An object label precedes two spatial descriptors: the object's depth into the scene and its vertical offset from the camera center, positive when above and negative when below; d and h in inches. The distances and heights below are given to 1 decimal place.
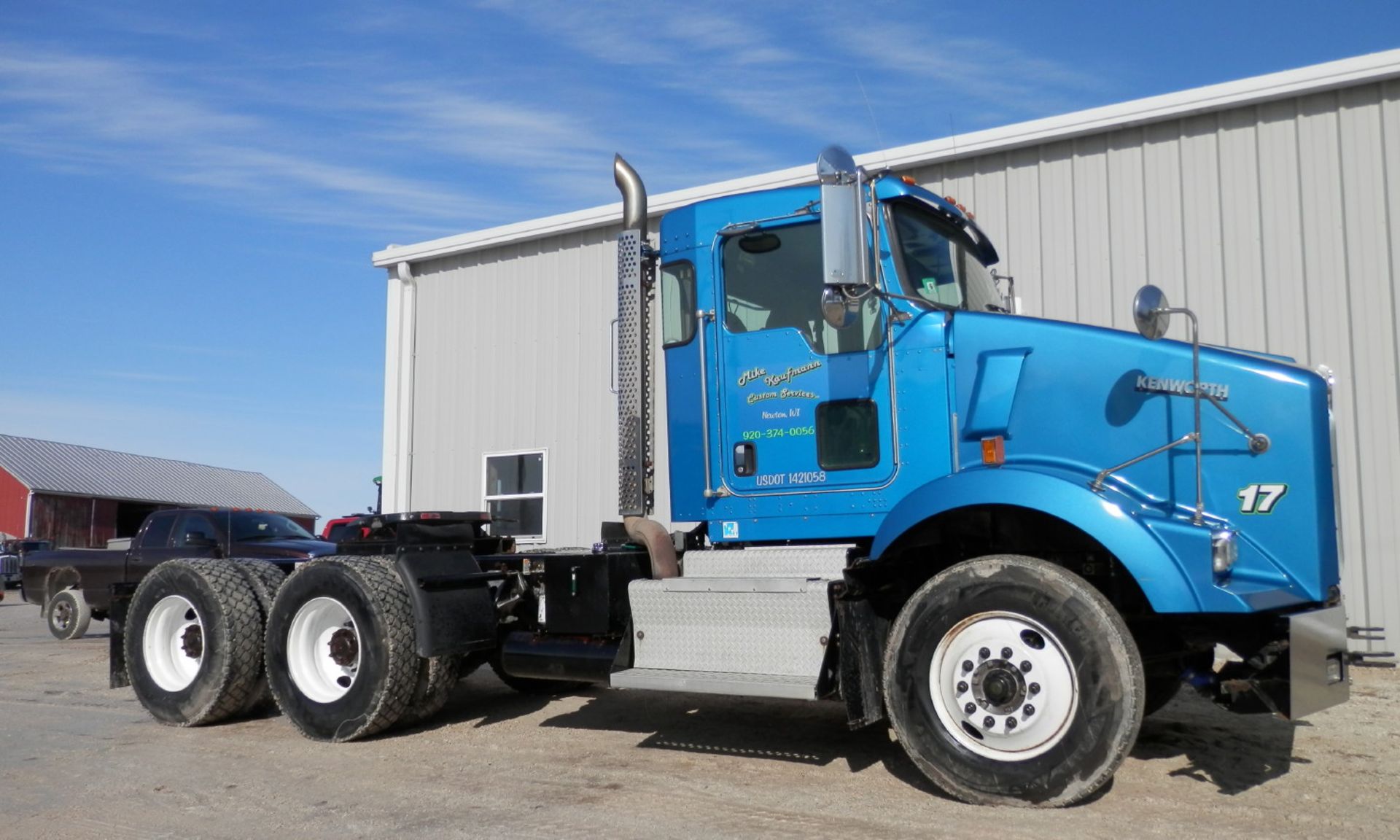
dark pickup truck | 567.5 -13.1
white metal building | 375.6 +102.1
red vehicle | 620.4 -1.3
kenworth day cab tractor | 193.3 -3.5
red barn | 1809.8 +68.3
